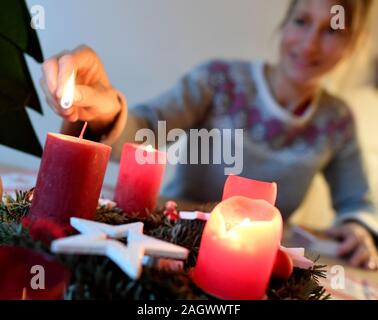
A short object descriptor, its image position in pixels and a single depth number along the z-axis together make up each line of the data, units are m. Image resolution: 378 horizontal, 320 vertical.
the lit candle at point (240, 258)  0.27
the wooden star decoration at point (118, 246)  0.24
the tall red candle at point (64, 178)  0.32
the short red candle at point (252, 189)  0.35
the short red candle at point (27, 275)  0.25
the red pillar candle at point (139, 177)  0.43
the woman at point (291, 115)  1.07
